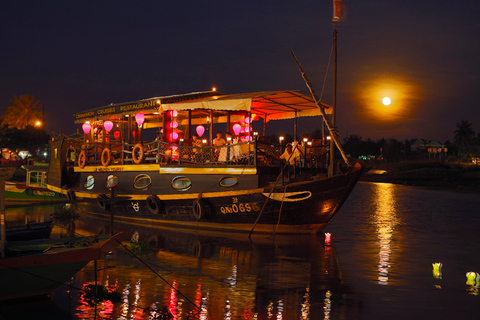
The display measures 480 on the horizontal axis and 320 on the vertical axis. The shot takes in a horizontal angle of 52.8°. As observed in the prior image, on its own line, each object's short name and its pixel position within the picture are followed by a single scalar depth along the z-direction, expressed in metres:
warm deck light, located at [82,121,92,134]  19.96
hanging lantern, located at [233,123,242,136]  16.36
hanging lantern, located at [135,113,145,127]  16.97
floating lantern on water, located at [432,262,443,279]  10.27
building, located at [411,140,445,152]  117.36
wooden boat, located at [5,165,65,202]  22.00
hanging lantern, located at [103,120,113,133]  18.27
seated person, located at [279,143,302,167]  14.27
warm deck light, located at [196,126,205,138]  17.97
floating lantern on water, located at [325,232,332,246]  14.08
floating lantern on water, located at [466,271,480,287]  9.51
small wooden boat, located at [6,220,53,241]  9.19
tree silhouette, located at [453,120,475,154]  96.34
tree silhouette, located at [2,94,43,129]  73.62
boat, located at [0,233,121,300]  7.05
